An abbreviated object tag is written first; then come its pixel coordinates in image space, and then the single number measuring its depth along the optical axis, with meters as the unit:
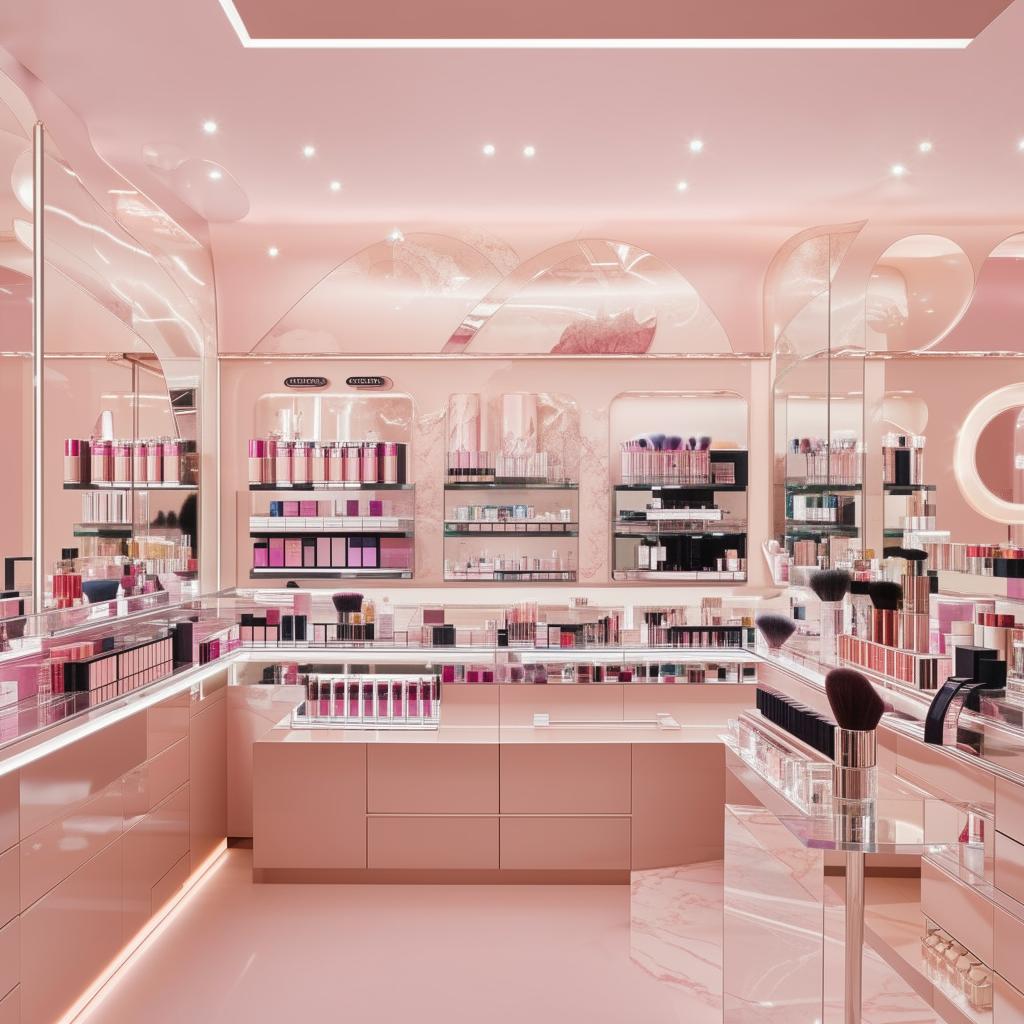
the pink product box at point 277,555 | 5.37
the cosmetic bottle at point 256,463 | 5.33
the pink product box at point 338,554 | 5.36
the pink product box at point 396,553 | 5.35
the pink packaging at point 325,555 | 5.37
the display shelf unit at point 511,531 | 5.34
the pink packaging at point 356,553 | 5.35
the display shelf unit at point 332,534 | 5.34
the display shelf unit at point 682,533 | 5.33
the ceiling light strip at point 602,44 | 3.13
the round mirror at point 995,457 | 4.12
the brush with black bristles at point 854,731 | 1.92
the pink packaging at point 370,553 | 5.34
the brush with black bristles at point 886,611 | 3.06
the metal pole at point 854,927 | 1.80
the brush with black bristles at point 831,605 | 3.53
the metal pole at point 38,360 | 3.36
